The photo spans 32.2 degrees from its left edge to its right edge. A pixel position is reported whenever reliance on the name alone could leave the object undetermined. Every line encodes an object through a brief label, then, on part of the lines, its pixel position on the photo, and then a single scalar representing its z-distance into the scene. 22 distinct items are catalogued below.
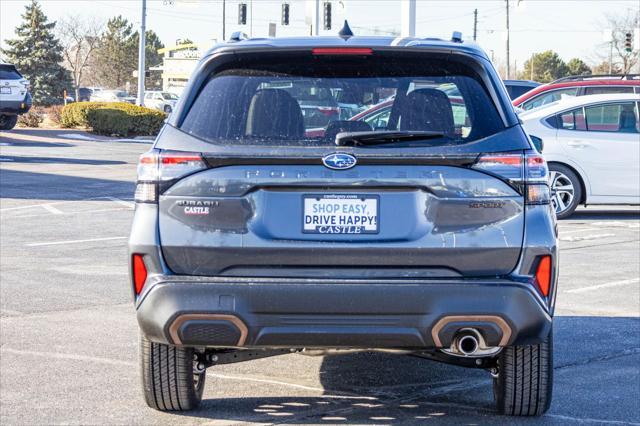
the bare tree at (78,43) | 95.18
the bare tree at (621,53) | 82.50
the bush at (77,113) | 40.11
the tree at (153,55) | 119.81
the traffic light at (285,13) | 49.12
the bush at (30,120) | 40.91
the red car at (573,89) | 20.17
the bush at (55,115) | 42.69
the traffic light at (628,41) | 52.31
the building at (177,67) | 107.50
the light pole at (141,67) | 46.84
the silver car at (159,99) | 66.00
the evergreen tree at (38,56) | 78.19
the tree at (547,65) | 106.66
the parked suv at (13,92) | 32.97
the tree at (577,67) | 101.99
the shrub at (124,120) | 38.81
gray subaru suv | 4.64
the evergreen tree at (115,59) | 104.88
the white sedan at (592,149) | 14.82
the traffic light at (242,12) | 52.97
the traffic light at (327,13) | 43.34
